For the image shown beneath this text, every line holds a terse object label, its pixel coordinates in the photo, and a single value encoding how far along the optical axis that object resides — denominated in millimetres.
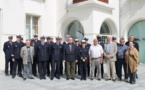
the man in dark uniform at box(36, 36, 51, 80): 7770
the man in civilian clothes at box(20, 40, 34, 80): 7673
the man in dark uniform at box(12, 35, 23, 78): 8094
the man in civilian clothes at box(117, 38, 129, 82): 7498
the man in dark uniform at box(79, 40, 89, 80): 7754
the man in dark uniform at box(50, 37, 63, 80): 7840
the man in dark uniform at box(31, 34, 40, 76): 8383
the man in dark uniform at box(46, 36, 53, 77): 7948
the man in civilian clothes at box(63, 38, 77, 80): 7727
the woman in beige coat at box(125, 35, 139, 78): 7698
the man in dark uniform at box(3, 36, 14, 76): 8242
